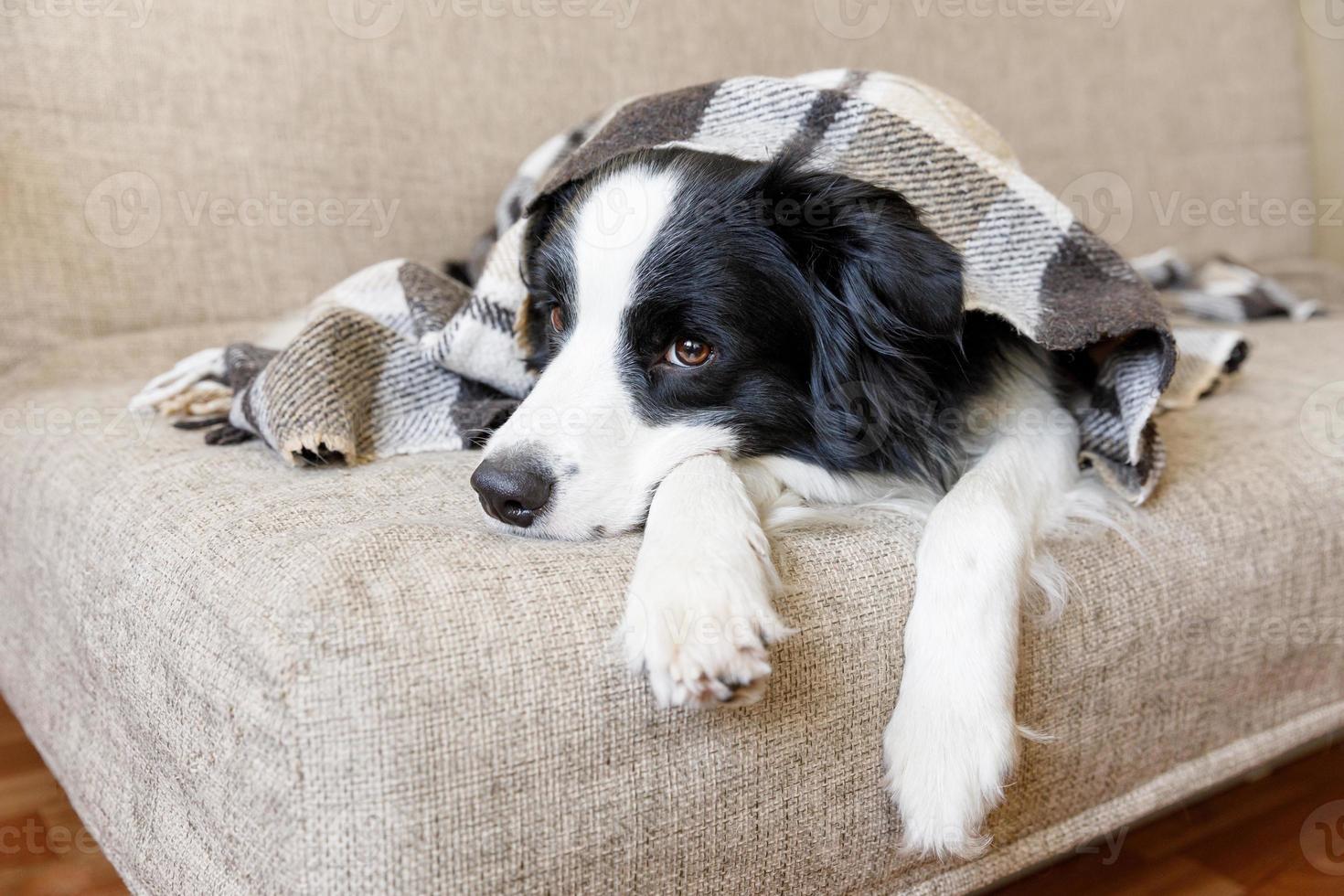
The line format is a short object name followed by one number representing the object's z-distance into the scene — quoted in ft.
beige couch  2.68
